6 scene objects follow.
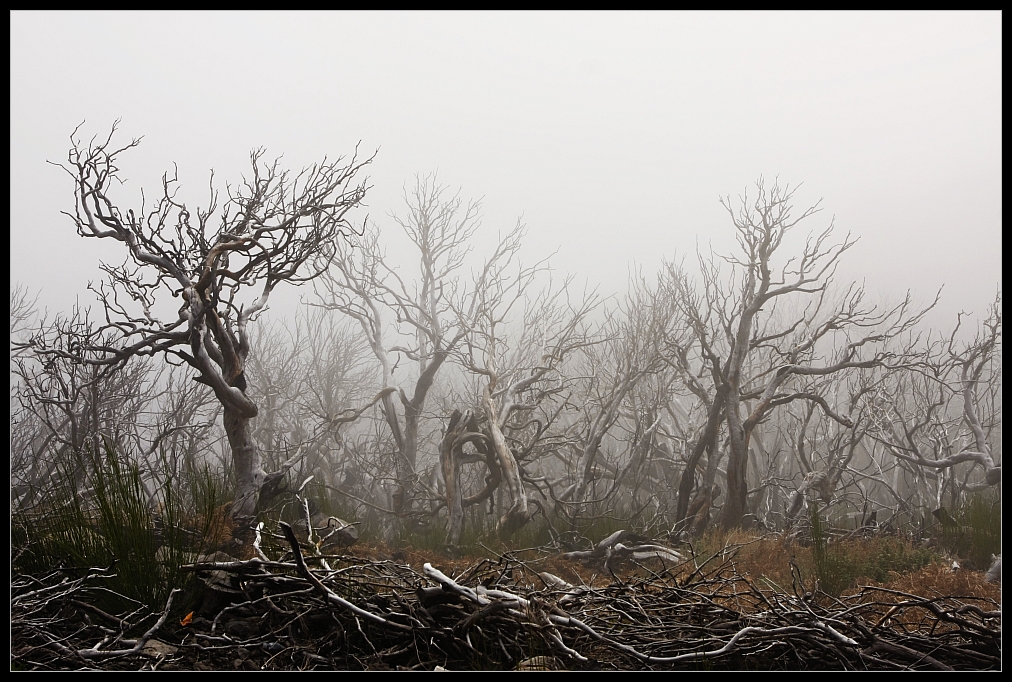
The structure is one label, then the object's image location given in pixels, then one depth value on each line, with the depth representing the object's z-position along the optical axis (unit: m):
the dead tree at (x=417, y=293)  9.46
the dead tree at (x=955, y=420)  7.18
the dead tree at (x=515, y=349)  7.58
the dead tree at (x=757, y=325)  7.23
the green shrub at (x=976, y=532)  6.54
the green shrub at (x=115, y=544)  3.34
